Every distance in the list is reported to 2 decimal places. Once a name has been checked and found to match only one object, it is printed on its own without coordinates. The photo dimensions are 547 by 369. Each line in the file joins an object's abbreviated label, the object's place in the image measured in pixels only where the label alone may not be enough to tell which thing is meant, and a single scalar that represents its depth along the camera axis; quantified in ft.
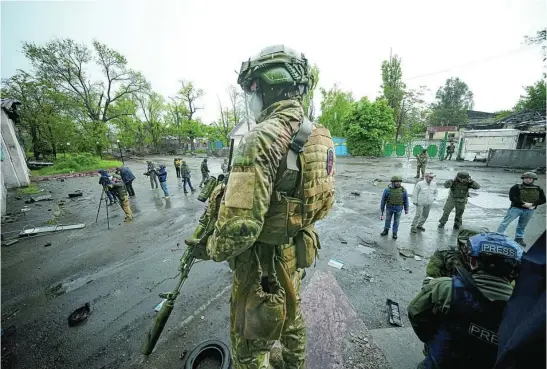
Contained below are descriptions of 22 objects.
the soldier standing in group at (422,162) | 39.73
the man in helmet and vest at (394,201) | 17.50
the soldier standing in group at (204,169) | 38.04
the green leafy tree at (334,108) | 109.09
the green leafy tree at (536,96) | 99.04
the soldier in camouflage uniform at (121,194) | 23.18
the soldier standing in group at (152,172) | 37.40
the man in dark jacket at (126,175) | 31.74
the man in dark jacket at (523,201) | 15.69
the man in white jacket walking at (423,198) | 18.51
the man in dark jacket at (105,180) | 26.14
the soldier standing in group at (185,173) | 35.96
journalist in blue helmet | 4.72
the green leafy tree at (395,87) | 92.07
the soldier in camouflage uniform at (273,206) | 4.30
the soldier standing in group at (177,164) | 43.74
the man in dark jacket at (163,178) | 32.01
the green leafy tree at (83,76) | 73.87
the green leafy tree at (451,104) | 150.71
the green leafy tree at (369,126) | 79.15
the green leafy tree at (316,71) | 85.78
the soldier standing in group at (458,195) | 18.63
